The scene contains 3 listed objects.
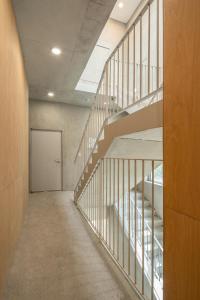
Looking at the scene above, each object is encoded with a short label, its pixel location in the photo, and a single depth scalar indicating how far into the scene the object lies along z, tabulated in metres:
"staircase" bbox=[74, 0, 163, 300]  1.63
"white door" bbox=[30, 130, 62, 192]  5.30
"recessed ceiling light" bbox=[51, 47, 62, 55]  2.91
